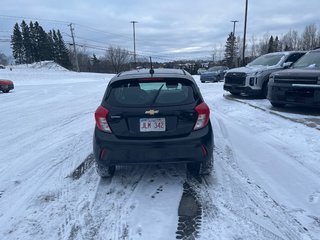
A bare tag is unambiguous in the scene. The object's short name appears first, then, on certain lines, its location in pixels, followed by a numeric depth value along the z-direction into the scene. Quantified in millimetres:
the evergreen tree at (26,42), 61406
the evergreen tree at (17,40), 62661
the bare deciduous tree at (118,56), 66161
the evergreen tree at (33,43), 61215
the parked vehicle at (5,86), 15315
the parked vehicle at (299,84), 6025
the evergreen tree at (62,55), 63641
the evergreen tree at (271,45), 56927
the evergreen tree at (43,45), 60702
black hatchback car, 2964
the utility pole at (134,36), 45118
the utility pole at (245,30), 25289
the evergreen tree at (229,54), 50731
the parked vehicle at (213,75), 19480
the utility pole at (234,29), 47684
